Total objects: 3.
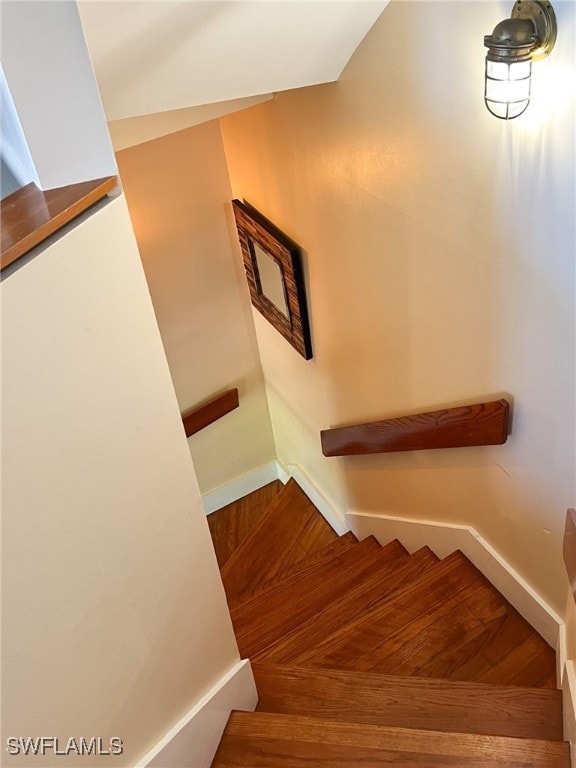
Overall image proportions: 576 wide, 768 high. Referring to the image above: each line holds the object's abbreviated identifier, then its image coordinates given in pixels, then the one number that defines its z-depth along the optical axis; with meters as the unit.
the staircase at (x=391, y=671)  1.62
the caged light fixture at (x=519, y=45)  1.24
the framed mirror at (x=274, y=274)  2.83
